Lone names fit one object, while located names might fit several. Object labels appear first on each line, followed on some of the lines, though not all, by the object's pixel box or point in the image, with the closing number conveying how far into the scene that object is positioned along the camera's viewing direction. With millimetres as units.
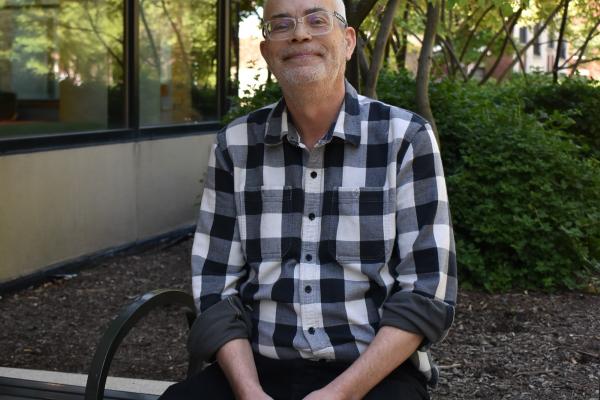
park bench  2707
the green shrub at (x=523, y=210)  5895
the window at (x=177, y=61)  8805
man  2547
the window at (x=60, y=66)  7199
